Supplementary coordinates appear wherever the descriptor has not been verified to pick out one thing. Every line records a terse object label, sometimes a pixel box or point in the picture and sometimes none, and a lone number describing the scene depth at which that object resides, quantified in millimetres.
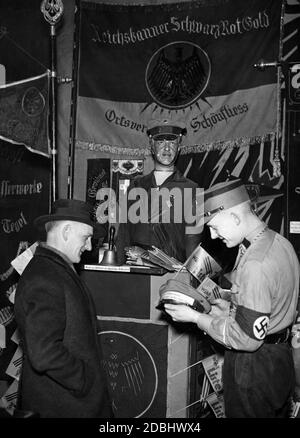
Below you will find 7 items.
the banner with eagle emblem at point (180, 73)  4500
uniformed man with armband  2264
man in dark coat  2105
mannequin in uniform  4195
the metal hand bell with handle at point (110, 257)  3589
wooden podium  3287
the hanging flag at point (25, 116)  4293
